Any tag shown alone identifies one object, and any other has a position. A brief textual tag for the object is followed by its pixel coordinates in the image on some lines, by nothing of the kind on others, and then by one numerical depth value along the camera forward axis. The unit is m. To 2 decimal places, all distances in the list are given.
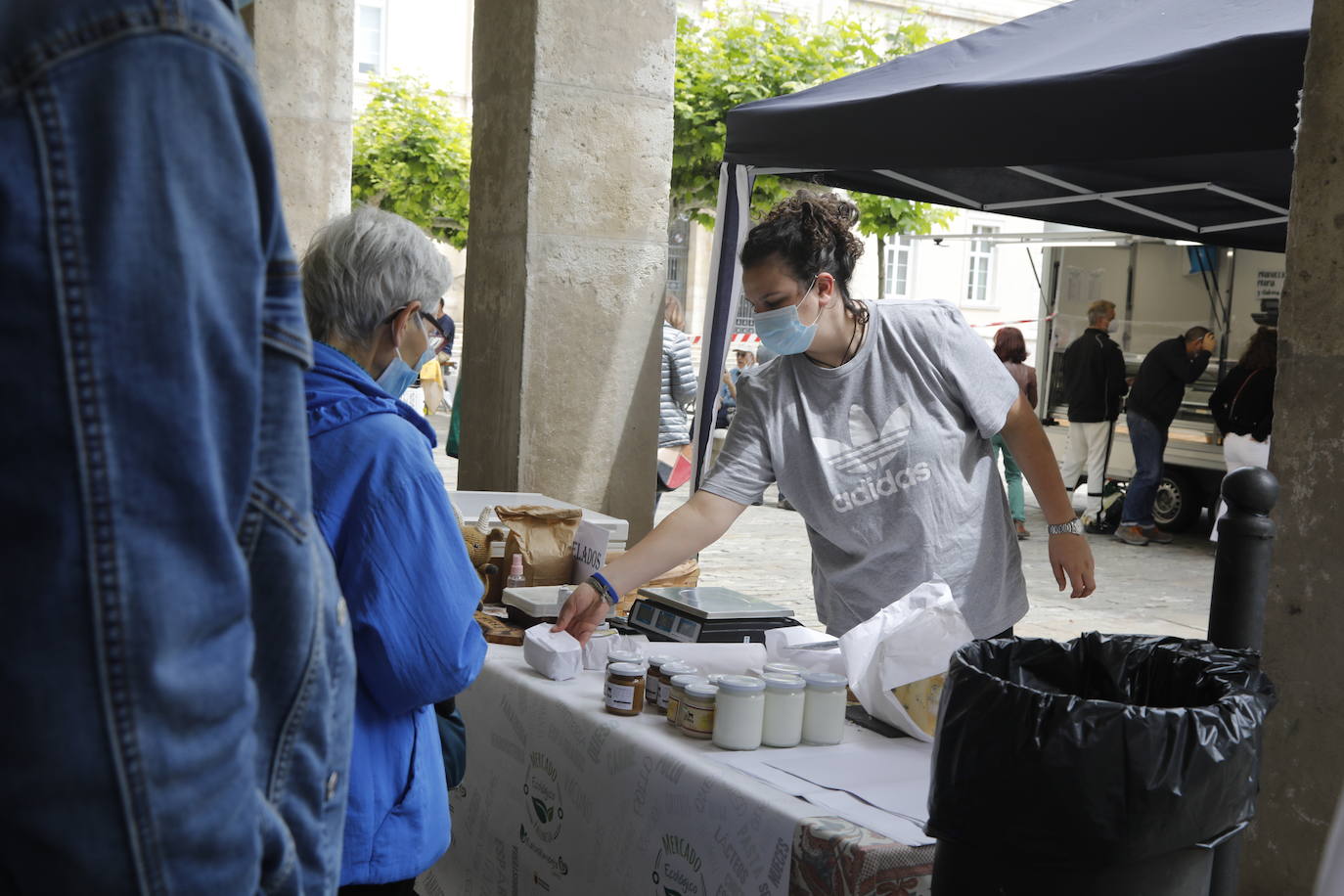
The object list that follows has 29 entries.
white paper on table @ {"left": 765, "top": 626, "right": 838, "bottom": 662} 2.69
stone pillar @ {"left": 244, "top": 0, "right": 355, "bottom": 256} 7.79
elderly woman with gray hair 1.79
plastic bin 1.55
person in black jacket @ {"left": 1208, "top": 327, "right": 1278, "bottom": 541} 9.38
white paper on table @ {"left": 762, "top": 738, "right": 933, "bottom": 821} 2.08
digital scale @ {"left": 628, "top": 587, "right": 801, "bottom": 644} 3.05
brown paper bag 3.53
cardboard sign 3.48
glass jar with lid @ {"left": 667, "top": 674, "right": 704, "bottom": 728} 2.36
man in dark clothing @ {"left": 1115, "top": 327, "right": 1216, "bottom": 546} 10.68
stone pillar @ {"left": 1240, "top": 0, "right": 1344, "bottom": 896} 2.37
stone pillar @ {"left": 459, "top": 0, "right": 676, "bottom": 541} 4.70
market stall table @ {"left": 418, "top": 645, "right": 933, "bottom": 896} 1.96
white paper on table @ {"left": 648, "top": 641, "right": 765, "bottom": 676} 2.80
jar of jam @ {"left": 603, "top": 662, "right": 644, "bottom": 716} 2.46
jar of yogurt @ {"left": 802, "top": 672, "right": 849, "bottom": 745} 2.34
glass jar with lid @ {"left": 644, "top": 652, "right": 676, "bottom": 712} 2.51
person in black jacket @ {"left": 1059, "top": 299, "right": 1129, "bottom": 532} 11.48
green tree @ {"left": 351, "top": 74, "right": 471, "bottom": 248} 21.95
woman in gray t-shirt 2.98
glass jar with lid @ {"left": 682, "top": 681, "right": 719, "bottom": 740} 2.31
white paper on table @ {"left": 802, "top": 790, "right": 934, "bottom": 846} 1.92
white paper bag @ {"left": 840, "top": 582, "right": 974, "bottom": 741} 2.30
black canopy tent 3.27
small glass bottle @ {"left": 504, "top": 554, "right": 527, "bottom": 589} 3.47
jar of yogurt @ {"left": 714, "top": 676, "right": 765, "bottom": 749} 2.26
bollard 2.16
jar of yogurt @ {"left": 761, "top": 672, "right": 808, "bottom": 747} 2.31
